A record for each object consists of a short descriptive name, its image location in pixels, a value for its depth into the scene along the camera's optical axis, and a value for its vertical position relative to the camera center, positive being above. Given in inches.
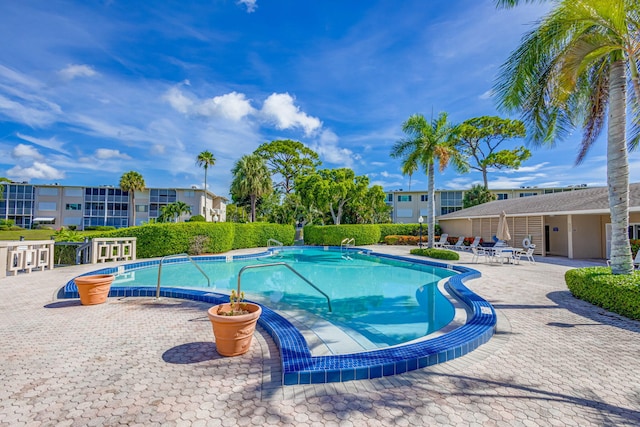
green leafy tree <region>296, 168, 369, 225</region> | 1056.2 +135.7
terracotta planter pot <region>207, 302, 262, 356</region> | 151.3 -56.4
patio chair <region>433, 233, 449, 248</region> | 898.1 -48.8
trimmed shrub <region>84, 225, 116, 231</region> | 1491.1 -28.1
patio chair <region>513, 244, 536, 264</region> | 571.8 -56.0
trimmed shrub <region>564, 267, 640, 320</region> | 228.7 -52.7
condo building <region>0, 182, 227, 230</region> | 1678.2 +108.2
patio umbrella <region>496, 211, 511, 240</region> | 686.5 -5.0
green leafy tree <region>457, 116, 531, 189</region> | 1376.7 +410.4
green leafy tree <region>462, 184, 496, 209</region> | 1284.4 +139.7
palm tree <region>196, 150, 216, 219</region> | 1486.2 +327.6
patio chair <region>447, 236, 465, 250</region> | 894.1 -54.5
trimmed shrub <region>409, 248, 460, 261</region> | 616.1 -59.5
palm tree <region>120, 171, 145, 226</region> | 1552.7 +218.6
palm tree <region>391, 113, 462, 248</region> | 667.4 +187.5
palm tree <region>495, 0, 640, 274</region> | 255.4 +160.0
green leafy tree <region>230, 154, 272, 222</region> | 1149.7 +181.8
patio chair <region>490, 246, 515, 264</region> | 557.3 -49.5
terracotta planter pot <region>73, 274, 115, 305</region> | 249.4 -56.8
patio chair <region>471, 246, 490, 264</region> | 610.5 -62.1
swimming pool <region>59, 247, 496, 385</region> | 133.4 -67.1
